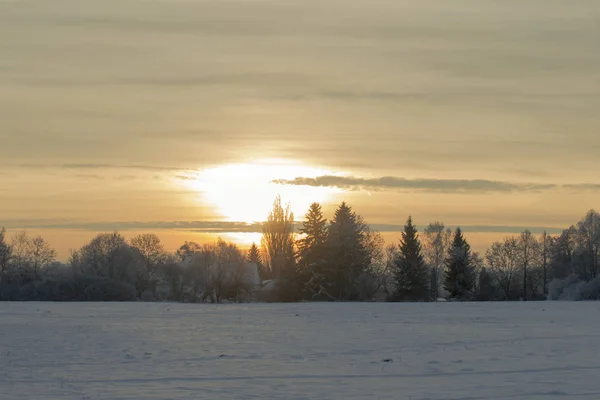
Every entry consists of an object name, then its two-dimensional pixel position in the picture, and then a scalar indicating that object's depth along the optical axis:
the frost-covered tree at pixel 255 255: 131.10
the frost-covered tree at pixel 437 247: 105.79
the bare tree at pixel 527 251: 103.89
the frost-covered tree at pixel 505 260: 103.00
